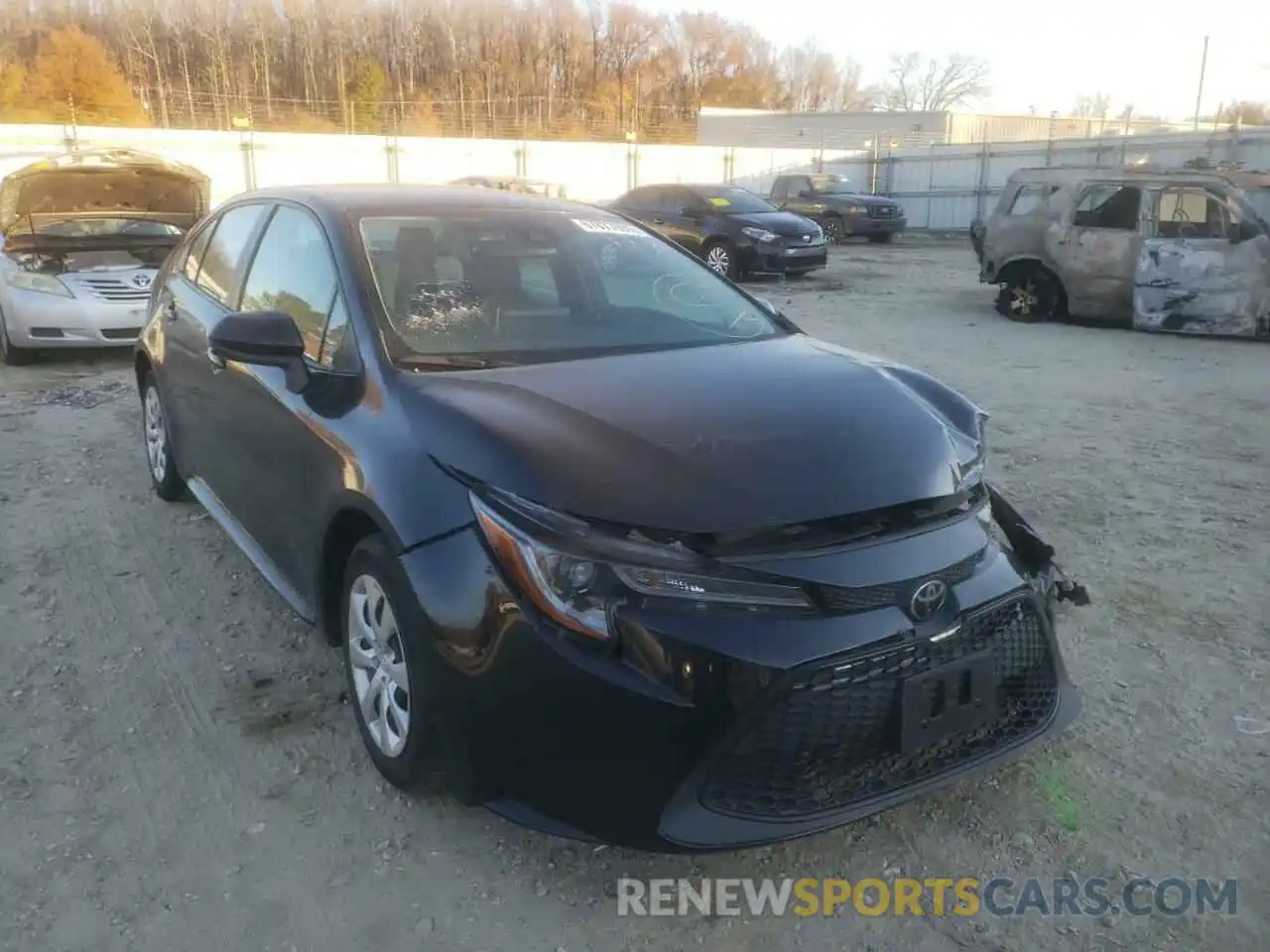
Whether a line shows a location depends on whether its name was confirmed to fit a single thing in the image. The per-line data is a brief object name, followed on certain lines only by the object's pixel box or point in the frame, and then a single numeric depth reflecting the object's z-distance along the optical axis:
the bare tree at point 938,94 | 83.88
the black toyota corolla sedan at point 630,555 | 2.21
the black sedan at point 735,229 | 14.93
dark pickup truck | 22.70
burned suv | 10.09
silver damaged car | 7.93
